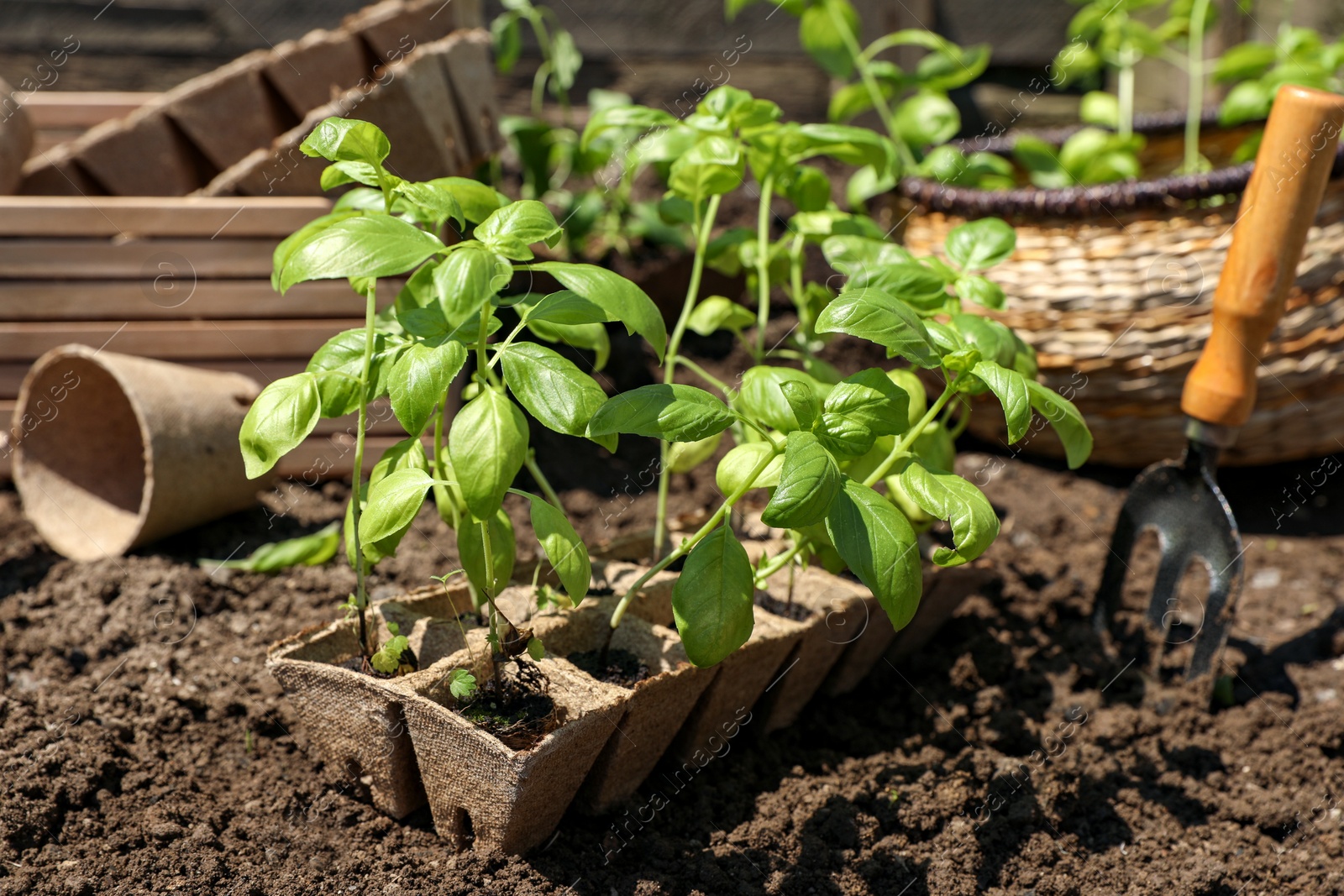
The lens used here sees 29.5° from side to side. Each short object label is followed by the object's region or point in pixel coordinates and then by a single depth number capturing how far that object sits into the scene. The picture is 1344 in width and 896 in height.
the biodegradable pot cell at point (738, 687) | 0.93
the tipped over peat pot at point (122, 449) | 1.01
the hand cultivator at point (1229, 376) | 0.96
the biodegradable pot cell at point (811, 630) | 0.95
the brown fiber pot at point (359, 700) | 0.89
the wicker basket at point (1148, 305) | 1.06
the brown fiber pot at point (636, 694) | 0.90
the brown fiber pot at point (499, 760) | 0.87
